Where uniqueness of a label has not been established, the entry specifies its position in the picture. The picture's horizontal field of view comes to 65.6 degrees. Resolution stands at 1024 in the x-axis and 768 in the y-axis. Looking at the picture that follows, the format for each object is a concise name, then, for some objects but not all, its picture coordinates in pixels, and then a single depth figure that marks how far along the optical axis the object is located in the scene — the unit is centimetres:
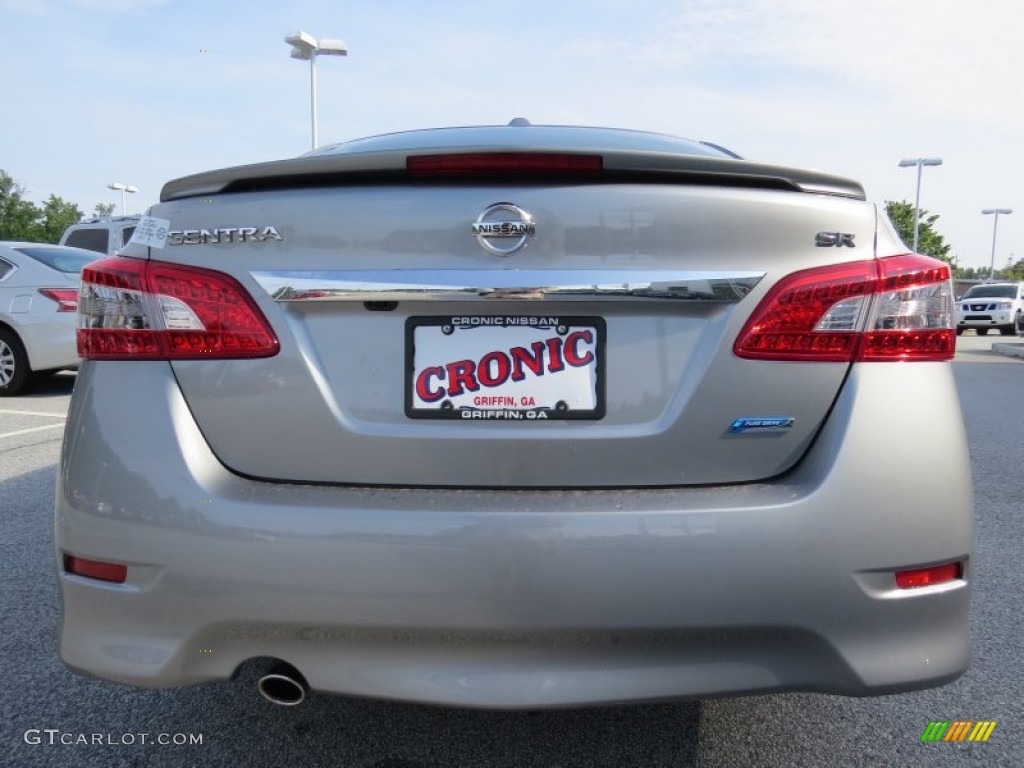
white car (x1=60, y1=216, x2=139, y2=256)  1345
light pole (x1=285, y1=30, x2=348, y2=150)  1558
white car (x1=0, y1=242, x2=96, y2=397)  776
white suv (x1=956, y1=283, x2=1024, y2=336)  2689
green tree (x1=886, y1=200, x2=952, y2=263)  5112
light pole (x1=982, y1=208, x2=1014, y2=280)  5206
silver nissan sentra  145
